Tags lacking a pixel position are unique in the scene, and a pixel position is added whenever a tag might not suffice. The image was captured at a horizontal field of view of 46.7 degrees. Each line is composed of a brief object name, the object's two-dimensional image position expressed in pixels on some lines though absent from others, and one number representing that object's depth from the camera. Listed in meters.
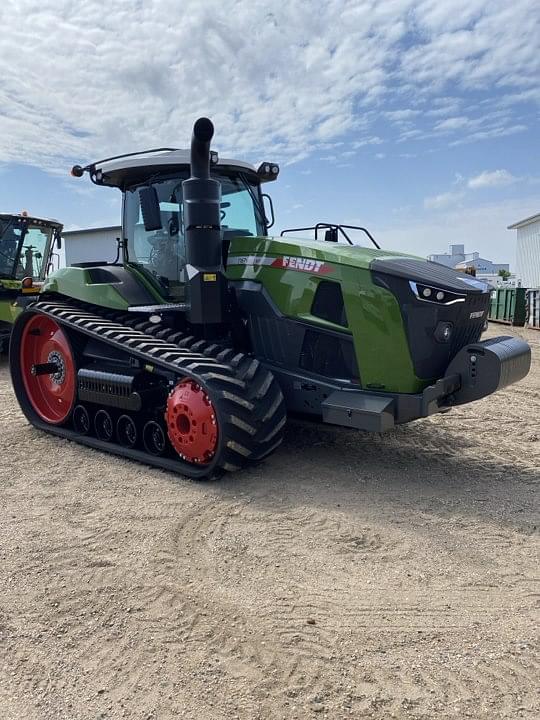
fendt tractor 4.65
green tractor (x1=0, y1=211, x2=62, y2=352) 11.77
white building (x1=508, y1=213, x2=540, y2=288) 30.62
